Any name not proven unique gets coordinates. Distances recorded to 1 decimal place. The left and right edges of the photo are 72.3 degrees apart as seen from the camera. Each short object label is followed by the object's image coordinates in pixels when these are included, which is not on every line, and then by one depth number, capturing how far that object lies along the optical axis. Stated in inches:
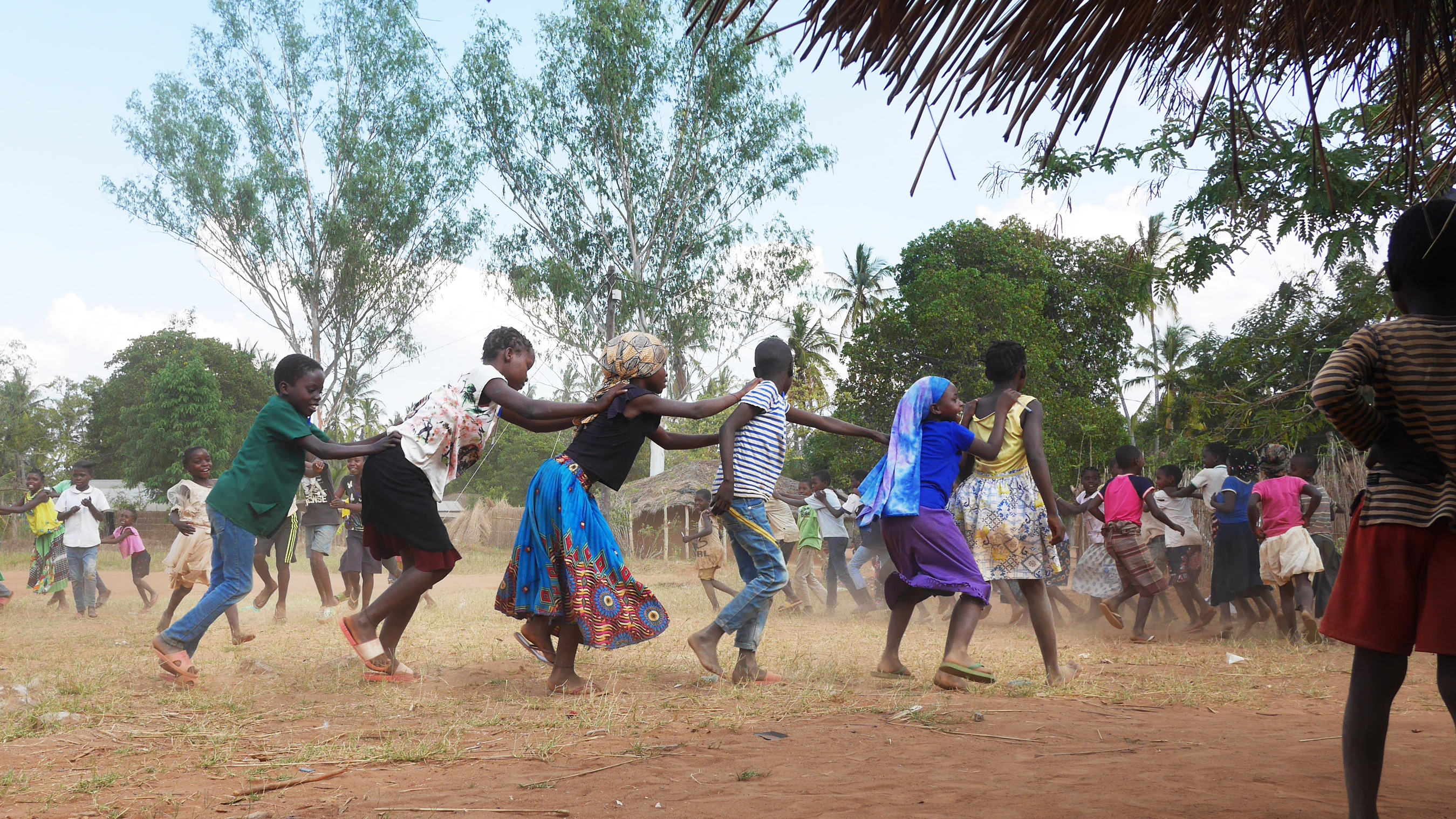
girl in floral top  200.2
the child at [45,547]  421.7
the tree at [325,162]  978.1
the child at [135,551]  424.2
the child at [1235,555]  325.7
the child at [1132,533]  331.0
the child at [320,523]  349.4
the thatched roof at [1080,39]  108.2
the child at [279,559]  345.7
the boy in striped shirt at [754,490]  201.2
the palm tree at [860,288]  1603.1
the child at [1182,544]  357.4
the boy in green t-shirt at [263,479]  206.5
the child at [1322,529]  320.5
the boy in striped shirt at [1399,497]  95.0
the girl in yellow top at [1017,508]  203.5
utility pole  900.0
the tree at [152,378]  1638.8
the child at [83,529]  406.3
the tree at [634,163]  867.4
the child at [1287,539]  300.0
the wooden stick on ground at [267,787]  117.2
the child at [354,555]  367.2
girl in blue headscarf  197.0
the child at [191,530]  312.7
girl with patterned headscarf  185.8
